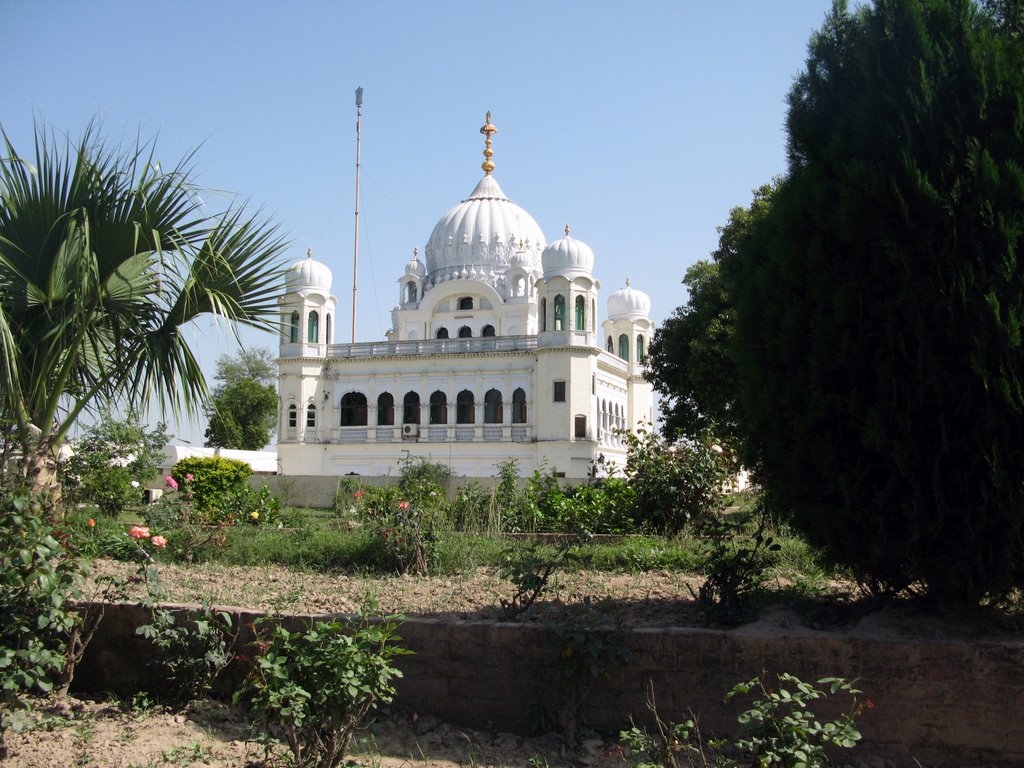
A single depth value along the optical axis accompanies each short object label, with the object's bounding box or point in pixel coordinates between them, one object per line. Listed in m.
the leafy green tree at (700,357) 22.64
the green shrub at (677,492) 11.91
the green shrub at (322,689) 3.98
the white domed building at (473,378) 36.28
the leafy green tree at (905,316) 4.68
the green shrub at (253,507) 13.36
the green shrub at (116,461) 13.92
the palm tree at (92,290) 6.48
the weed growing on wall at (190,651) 5.20
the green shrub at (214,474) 19.89
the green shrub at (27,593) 4.18
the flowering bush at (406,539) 7.97
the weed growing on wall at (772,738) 3.59
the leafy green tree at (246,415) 52.31
